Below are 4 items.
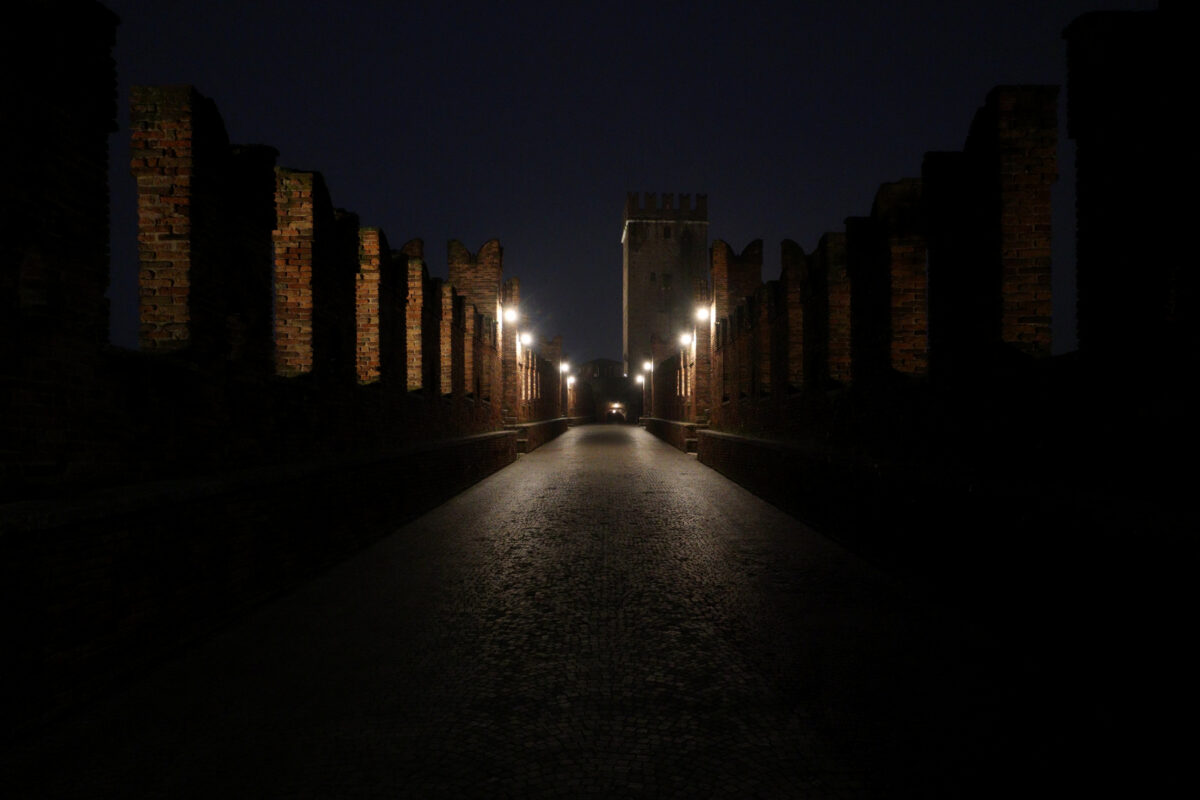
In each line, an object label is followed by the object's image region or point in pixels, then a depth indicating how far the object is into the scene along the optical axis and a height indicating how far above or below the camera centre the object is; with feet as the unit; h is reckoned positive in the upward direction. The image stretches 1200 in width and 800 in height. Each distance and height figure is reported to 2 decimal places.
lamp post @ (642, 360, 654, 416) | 177.68 +7.66
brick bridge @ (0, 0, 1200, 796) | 10.55 -3.18
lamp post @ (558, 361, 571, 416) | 180.45 +1.99
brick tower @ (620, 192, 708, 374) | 230.07 +41.13
